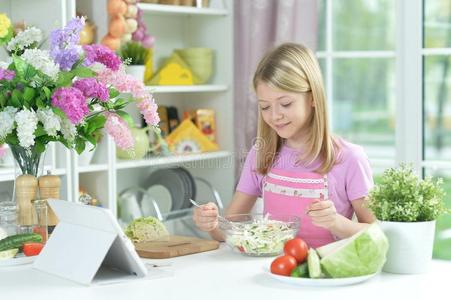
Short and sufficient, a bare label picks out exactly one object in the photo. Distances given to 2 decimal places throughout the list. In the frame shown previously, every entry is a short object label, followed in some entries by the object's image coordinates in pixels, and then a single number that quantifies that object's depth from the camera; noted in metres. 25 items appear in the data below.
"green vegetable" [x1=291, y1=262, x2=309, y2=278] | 1.95
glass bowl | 2.24
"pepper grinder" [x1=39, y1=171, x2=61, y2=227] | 2.34
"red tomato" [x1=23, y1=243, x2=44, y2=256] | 2.28
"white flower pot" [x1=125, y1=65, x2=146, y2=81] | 3.66
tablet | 2.02
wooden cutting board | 2.31
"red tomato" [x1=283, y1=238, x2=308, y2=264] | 1.99
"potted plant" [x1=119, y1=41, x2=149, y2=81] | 3.66
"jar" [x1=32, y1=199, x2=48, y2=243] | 2.31
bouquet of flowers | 2.20
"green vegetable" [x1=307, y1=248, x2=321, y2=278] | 1.94
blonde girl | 2.55
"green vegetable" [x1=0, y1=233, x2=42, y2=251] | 2.25
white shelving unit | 3.50
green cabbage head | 1.92
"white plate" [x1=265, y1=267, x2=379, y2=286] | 1.92
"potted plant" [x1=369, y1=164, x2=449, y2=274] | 2.02
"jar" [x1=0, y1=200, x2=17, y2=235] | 2.30
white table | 1.88
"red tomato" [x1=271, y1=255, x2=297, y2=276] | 1.97
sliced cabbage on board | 2.48
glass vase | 2.30
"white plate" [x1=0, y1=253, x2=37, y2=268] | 2.23
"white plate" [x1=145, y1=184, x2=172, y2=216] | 4.04
